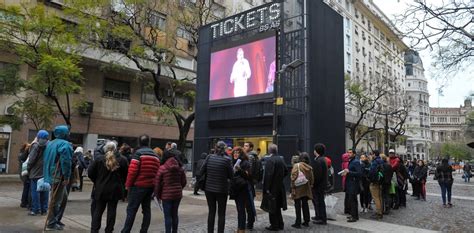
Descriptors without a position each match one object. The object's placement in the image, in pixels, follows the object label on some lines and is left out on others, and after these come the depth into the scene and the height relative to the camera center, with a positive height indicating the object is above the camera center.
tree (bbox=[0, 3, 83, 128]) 17.78 +4.56
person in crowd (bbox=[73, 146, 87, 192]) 13.74 -0.65
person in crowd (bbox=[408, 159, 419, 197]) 16.44 -1.24
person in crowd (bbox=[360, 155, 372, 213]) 10.41 -0.85
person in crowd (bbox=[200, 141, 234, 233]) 6.89 -0.56
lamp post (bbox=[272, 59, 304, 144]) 13.00 +2.16
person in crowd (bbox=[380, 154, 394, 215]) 10.87 -0.85
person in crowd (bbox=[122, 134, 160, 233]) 6.59 -0.58
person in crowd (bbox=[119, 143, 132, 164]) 8.05 -0.02
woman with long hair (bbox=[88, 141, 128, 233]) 6.45 -0.63
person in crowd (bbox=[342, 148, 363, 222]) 9.56 -0.80
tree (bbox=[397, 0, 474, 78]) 10.62 +3.71
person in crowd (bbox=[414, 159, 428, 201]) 15.84 -0.95
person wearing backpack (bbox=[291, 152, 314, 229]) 8.61 -0.86
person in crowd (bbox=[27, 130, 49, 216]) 8.48 -0.42
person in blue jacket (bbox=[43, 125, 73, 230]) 7.23 -0.41
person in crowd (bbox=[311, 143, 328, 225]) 9.12 -0.80
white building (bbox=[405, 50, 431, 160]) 90.69 +11.80
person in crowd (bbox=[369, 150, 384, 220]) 10.26 -0.79
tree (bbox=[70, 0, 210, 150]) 21.25 +7.32
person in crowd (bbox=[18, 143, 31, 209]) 9.70 -1.09
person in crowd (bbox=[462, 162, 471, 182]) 33.78 -1.40
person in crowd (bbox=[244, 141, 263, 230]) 7.98 -0.61
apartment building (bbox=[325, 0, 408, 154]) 50.26 +17.15
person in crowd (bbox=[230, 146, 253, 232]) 7.35 -0.68
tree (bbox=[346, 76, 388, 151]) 33.34 +5.70
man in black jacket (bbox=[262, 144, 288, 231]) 8.05 -0.71
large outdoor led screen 18.16 +4.18
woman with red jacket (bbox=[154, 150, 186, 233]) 6.61 -0.67
